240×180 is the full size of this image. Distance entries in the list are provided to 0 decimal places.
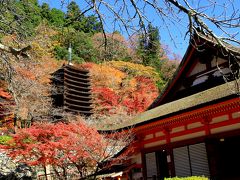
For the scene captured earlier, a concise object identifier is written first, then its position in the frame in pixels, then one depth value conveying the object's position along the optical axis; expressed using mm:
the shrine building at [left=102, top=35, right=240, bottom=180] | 8883
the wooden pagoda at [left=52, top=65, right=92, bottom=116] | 29406
